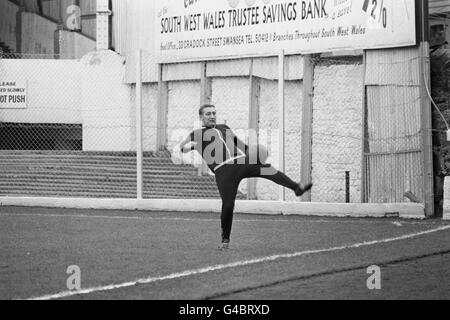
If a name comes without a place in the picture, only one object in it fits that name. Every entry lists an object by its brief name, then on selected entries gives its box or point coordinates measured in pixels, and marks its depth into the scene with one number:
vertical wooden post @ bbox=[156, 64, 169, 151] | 22.83
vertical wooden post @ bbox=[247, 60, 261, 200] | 22.09
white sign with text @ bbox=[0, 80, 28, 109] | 26.25
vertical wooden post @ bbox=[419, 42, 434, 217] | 18.20
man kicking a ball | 12.45
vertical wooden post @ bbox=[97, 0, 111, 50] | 25.84
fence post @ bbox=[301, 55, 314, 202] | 21.27
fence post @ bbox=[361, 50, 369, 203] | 19.34
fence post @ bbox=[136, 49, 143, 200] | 19.84
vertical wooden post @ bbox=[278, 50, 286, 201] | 18.77
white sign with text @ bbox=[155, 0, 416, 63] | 19.52
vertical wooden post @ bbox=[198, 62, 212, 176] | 23.42
